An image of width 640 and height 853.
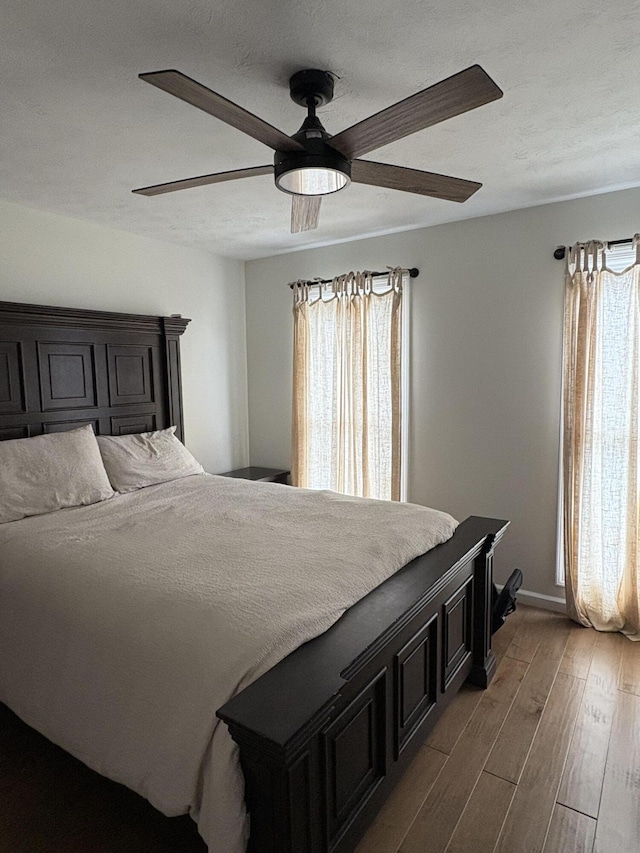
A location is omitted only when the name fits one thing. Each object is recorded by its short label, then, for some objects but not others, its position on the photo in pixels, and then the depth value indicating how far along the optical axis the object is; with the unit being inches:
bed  48.9
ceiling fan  50.6
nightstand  162.9
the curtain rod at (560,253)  119.6
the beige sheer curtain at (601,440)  113.9
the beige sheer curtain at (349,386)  146.8
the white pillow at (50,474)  101.0
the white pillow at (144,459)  123.2
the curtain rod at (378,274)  142.5
